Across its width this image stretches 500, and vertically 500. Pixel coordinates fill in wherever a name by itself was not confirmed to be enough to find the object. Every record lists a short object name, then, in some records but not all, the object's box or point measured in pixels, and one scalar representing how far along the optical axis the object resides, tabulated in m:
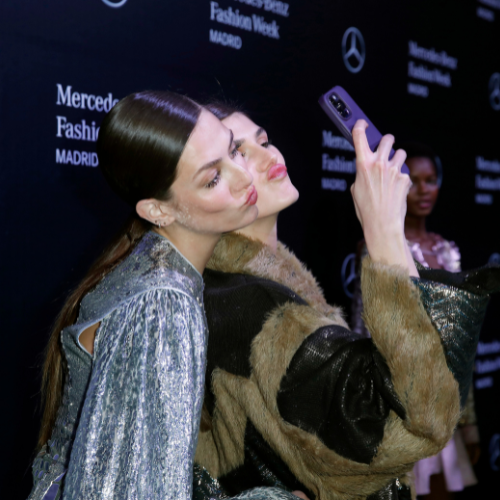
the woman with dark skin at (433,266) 2.77
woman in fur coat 1.21
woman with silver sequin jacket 1.04
